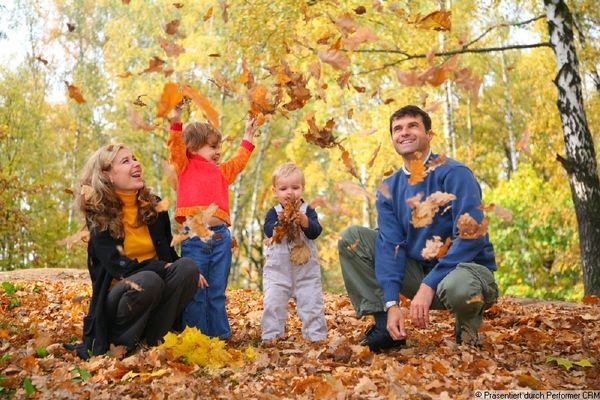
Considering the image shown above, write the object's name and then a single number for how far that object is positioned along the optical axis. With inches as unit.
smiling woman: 143.4
